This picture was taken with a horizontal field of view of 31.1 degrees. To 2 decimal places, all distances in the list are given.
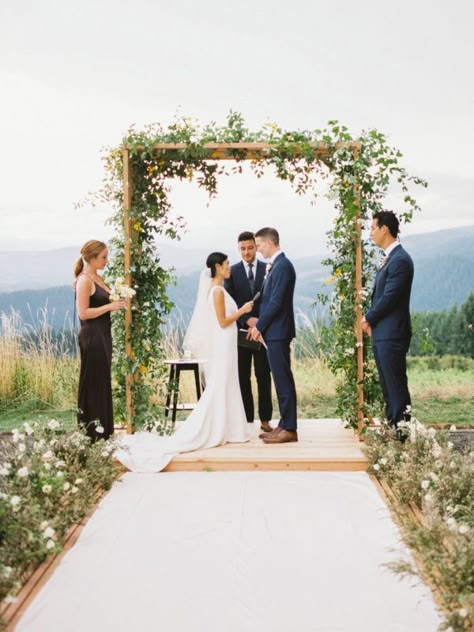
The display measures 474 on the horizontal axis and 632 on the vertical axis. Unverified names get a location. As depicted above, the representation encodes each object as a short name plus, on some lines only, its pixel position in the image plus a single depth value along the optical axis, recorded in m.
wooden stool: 6.80
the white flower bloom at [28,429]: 4.76
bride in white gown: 6.31
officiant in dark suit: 6.78
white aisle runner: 3.32
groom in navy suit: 6.21
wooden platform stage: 5.92
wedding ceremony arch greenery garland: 6.30
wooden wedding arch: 6.36
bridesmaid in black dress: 5.81
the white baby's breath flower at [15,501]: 3.73
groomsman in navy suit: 5.69
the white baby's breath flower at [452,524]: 3.49
